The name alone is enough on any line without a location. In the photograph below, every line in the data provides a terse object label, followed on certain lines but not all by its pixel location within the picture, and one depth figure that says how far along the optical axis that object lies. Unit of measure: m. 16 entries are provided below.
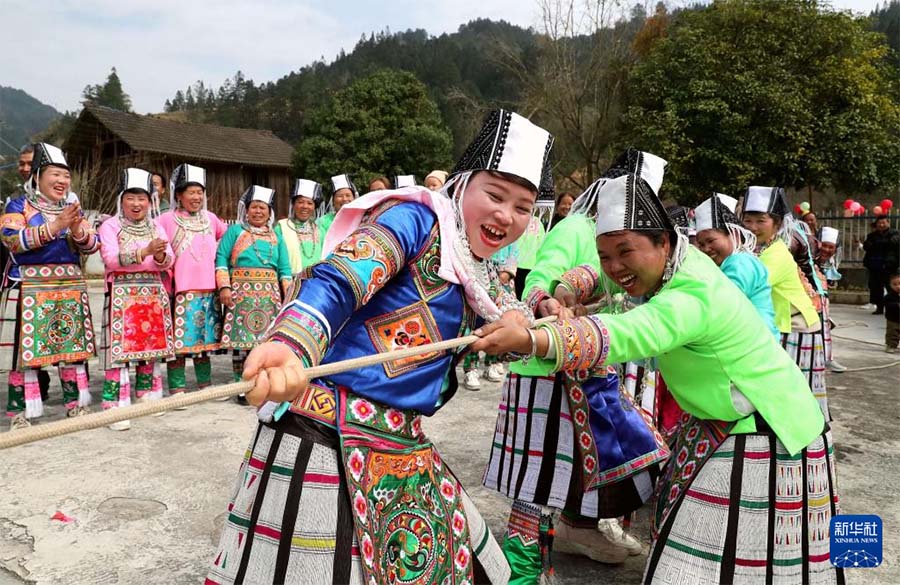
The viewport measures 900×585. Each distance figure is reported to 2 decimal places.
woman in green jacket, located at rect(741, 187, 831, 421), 4.73
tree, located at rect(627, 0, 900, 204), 15.52
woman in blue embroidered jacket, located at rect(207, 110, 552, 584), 1.58
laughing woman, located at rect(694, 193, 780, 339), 3.41
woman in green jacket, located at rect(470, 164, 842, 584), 1.96
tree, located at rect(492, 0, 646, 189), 19.11
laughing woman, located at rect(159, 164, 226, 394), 5.78
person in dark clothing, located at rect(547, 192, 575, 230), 7.59
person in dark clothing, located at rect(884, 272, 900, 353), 8.61
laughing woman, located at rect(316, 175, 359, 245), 7.10
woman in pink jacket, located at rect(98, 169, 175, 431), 5.12
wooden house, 25.73
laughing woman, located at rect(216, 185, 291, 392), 5.91
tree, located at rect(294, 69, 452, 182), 21.38
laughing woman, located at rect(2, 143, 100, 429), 4.64
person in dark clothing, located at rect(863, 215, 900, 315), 12.05
